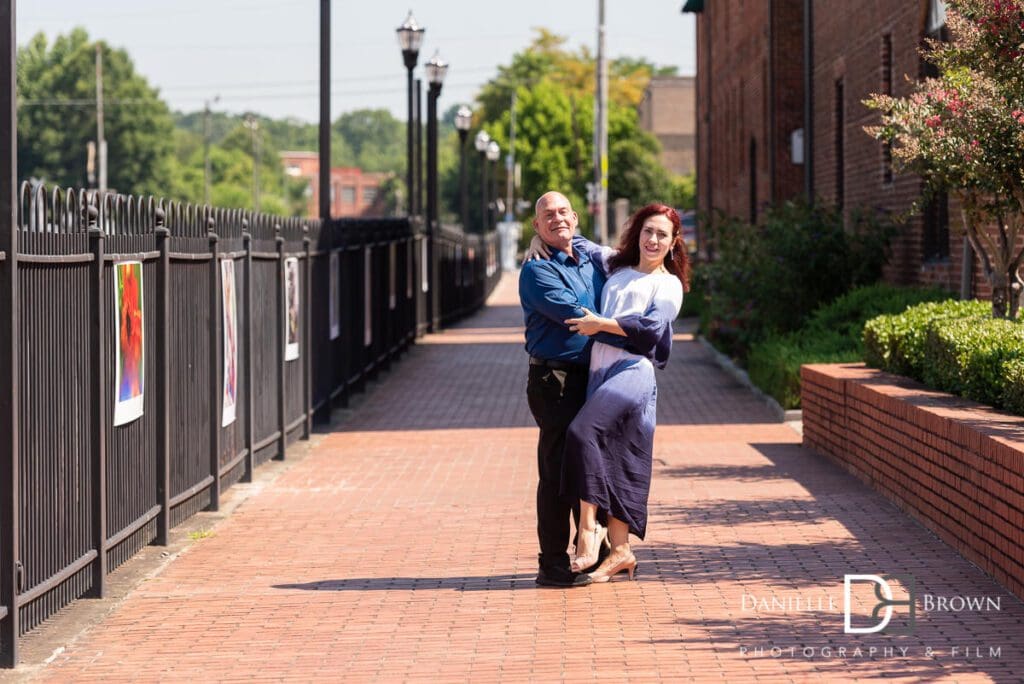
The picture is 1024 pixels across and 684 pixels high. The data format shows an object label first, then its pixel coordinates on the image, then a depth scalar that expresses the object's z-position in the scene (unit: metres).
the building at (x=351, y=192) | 193.62
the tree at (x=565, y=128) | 94.62
